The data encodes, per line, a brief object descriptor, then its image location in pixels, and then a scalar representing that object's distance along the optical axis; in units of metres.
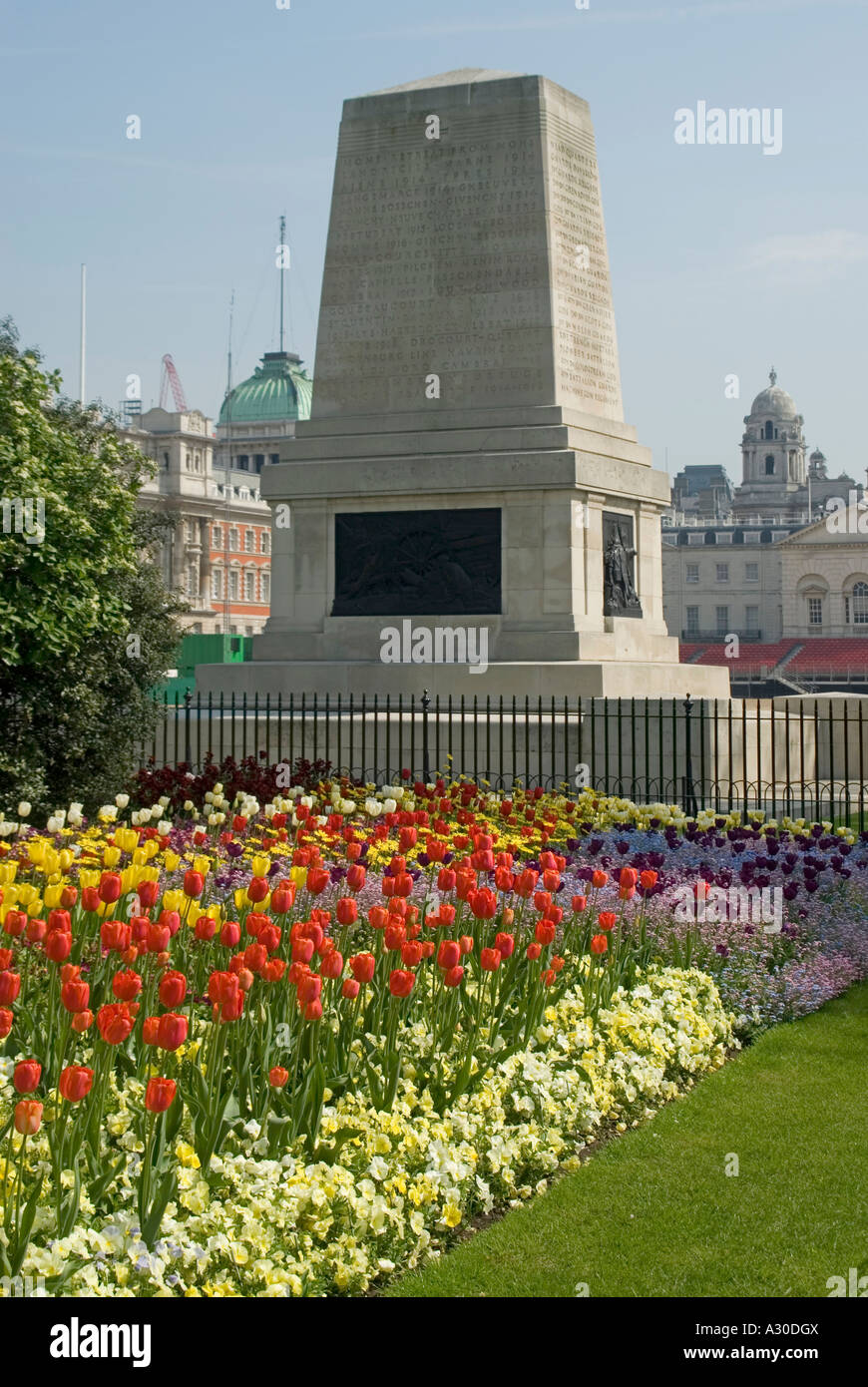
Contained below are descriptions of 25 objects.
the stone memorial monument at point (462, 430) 19.91
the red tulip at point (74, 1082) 4.87
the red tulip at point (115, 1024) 5.15
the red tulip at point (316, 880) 7.52
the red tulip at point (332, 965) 6.19
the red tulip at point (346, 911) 6.95
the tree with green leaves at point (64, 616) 14.39
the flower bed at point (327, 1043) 5.29
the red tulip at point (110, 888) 6.91
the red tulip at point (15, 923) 6.48
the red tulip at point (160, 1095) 4.96
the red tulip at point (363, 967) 6.20
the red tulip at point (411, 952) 6.54
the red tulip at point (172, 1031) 5.19
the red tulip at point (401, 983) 6.21
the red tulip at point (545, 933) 7.23
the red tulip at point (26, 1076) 4.80
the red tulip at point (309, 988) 5.85
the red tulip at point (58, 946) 6.09
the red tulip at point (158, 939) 6.29
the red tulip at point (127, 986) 5.56
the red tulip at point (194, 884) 7.18
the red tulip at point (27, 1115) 4.81
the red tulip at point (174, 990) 5.46
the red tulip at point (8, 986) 5.41
